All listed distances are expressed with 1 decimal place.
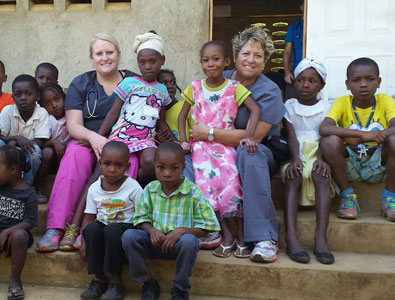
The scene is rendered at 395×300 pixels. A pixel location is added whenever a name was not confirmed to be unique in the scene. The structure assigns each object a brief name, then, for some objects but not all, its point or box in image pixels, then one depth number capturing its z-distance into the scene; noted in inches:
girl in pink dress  120.7
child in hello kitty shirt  132.6
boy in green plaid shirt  102.9
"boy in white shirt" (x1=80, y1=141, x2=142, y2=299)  106.8
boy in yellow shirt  129.3
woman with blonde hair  124.0
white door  180.2
